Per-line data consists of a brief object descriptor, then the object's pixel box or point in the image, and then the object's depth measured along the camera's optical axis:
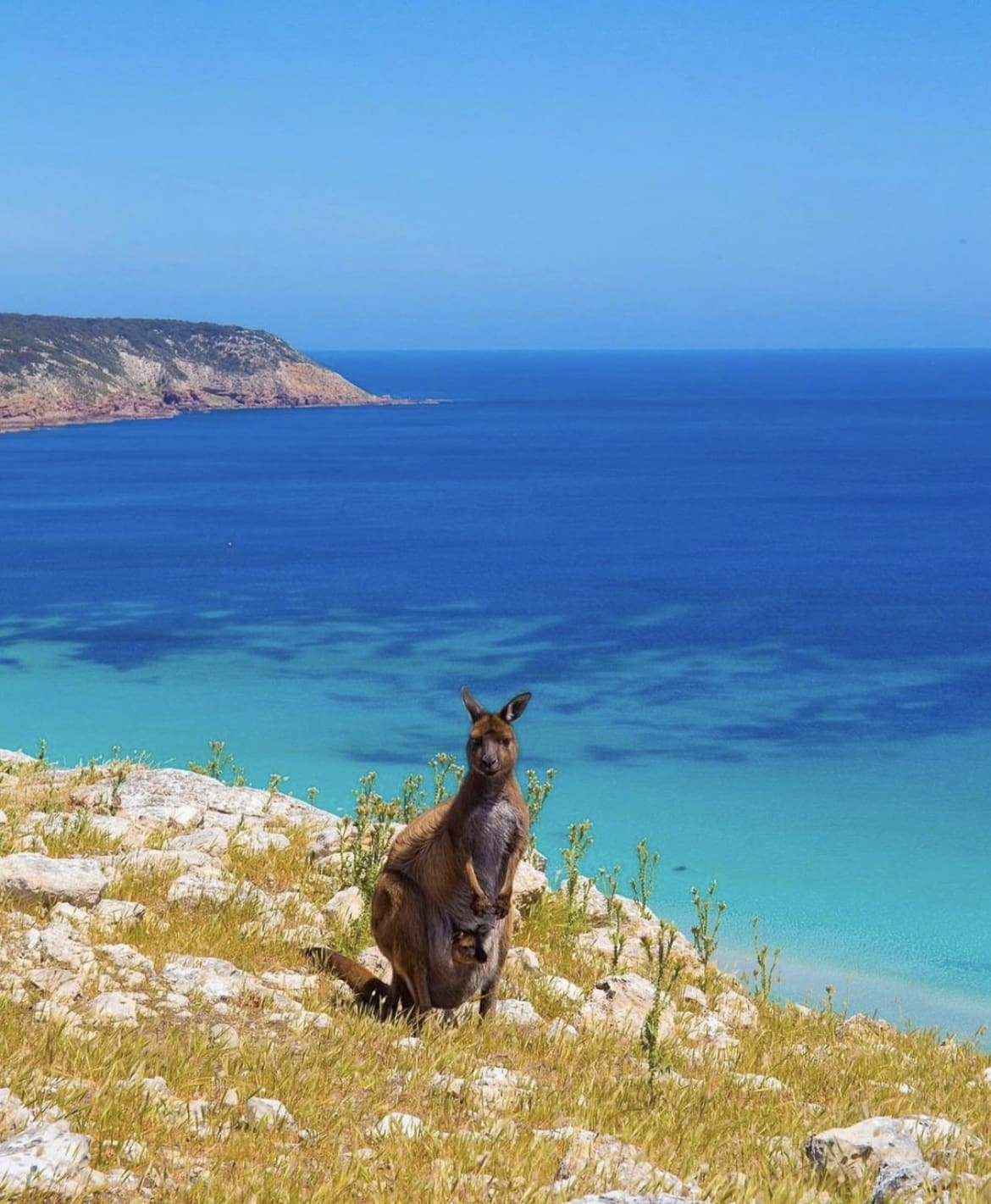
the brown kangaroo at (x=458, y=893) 7.38
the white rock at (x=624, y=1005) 8.14
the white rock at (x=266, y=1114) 5.03
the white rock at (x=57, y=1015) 5.95
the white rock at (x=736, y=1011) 8.95
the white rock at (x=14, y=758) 14.52
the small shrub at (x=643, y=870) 9.88
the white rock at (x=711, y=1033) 8.02
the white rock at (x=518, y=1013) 7.79
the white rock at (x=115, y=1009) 6.31
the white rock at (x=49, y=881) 8.19
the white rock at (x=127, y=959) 7.36
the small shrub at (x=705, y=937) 9.57
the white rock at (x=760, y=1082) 6.85
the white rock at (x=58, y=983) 6.69
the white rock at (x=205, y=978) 7.08
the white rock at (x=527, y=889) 10.34
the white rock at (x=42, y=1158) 4.07
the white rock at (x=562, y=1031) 7.38
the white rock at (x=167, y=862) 9.50
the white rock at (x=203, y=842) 10.67
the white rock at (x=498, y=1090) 5.79
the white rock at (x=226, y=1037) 6.04
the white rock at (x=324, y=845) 10.86
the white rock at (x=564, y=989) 8.48
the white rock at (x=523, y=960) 9.13
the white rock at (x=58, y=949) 7.23
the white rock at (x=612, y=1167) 4.76
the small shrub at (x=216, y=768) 14.71
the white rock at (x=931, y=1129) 5.55
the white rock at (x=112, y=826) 10.57
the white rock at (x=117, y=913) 8.08
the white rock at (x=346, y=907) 9.24
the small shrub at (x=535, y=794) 11.14
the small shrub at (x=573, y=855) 10.42
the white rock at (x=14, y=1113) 4.59
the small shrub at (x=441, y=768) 10.84
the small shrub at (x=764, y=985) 9.89
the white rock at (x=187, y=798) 11.96
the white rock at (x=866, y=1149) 5.09
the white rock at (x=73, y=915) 7.95
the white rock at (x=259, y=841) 11.00
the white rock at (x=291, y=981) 7.69
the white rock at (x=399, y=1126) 5.13
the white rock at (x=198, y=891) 8.98
